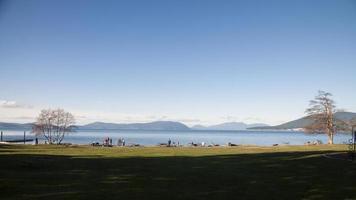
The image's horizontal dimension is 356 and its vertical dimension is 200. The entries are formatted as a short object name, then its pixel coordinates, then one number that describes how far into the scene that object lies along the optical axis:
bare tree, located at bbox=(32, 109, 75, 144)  86.12
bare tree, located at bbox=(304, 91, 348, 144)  76.94
